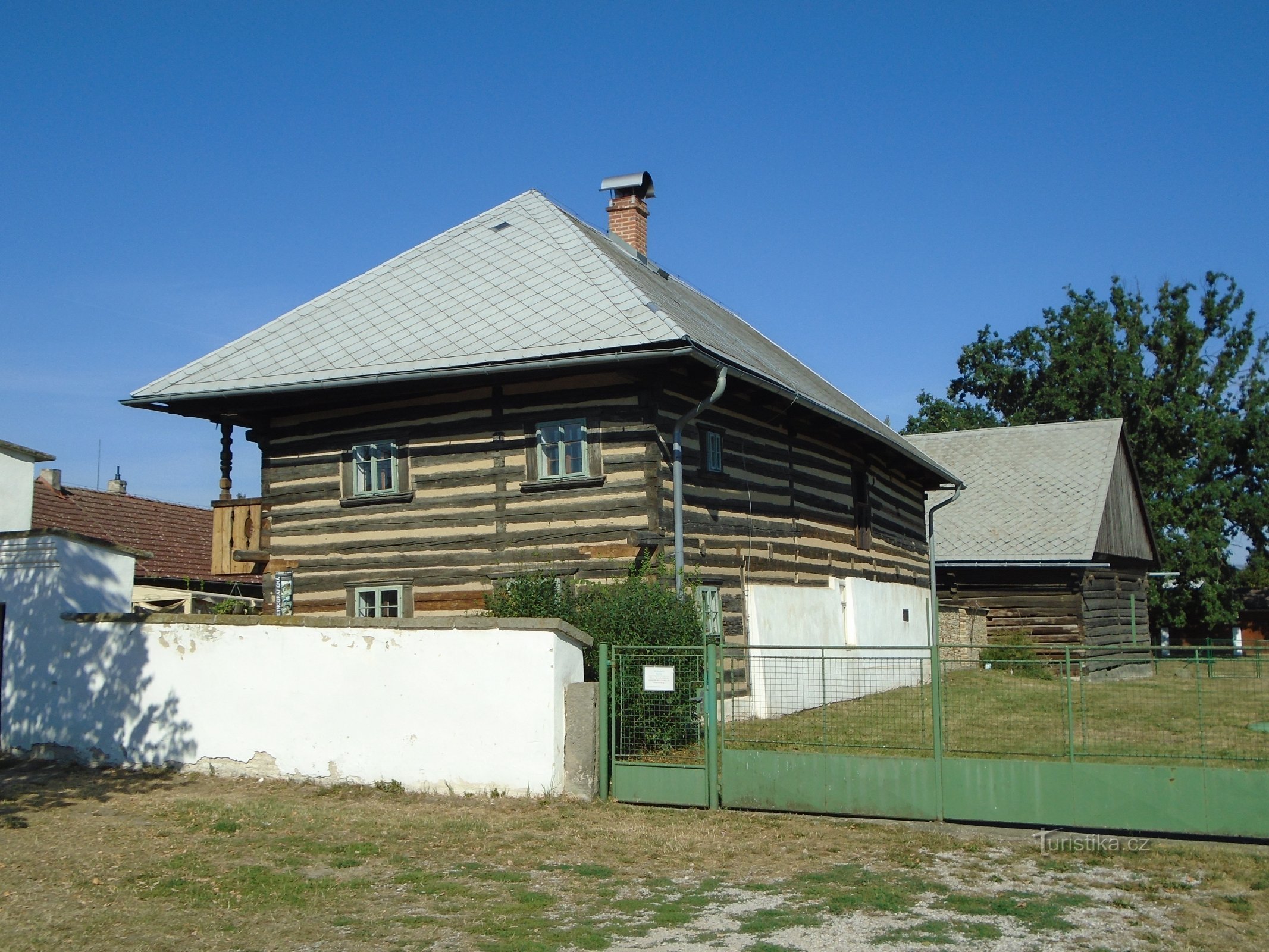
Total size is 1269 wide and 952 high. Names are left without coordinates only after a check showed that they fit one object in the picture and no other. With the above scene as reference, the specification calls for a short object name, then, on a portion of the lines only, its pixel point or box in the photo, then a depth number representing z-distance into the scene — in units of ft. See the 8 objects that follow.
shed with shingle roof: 93.25
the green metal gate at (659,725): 37.86
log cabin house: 52.75
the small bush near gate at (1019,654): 39.80
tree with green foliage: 135.33
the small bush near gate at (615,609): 43.11
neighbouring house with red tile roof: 87.81
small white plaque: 37.70
